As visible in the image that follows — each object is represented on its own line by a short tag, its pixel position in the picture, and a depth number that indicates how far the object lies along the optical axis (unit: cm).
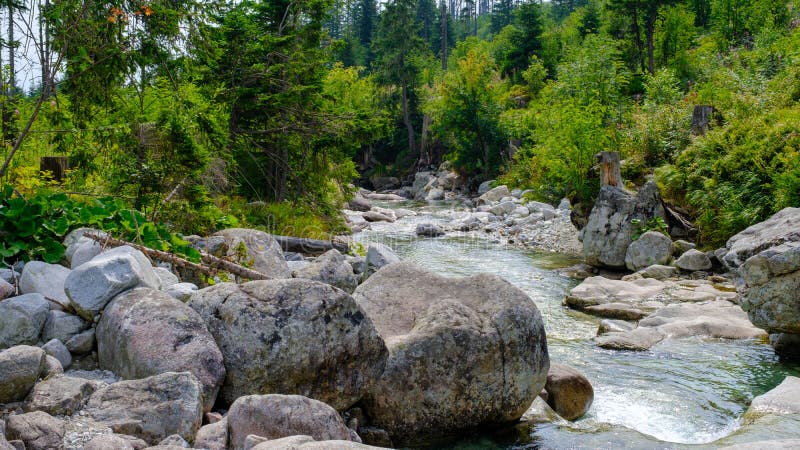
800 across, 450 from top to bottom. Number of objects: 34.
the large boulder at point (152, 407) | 396
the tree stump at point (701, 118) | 1727
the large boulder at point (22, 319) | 482
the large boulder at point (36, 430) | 340
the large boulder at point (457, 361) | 556
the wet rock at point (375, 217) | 2456
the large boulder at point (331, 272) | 749
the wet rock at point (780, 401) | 612
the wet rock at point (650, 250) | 1362
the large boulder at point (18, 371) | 391
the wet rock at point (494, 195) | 2794
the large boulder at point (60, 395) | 389
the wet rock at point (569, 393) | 657
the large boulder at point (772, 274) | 737
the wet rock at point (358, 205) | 2717
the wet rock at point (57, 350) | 481
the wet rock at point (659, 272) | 1285
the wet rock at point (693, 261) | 1301
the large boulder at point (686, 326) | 893
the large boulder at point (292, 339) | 498
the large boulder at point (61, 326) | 501
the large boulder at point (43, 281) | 531
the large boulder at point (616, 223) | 1448
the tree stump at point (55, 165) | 1009
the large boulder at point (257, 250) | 798
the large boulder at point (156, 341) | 464
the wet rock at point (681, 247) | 1403
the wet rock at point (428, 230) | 2058
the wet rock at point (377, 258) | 974
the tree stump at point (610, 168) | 1675
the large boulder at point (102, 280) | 505
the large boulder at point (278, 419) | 412
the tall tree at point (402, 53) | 4328
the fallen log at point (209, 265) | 652
